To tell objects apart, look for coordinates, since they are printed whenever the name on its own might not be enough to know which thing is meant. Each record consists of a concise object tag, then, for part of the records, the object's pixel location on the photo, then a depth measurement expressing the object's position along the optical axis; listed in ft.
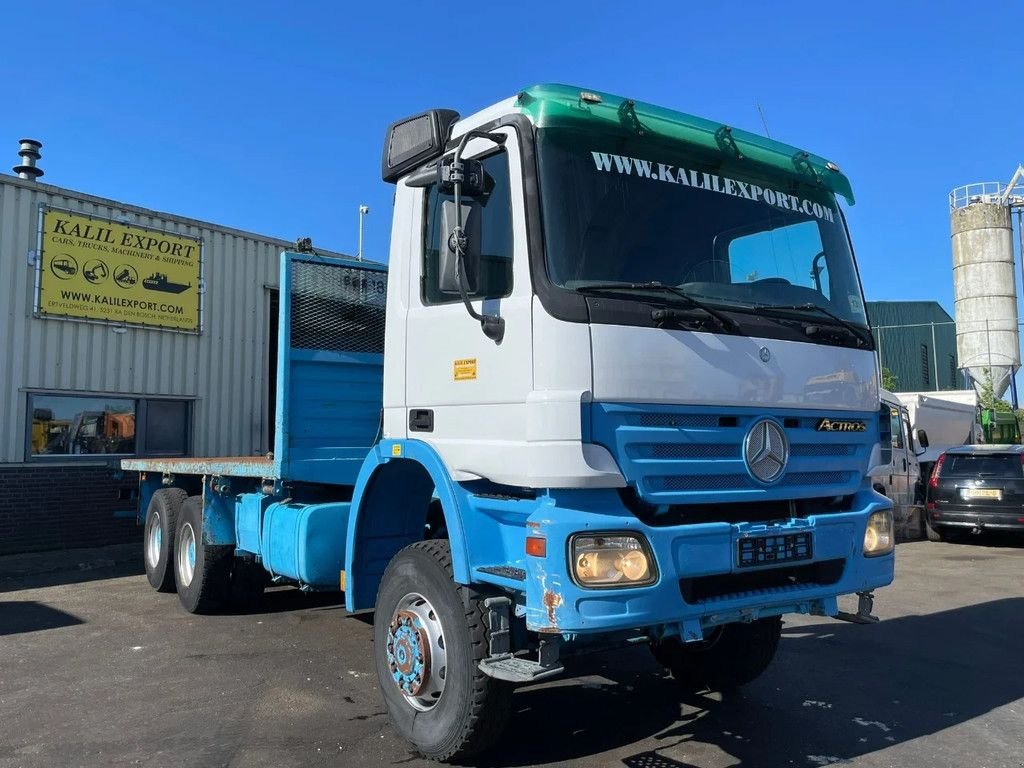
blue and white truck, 11.46
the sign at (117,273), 37.50
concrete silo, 127.03
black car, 44.24
